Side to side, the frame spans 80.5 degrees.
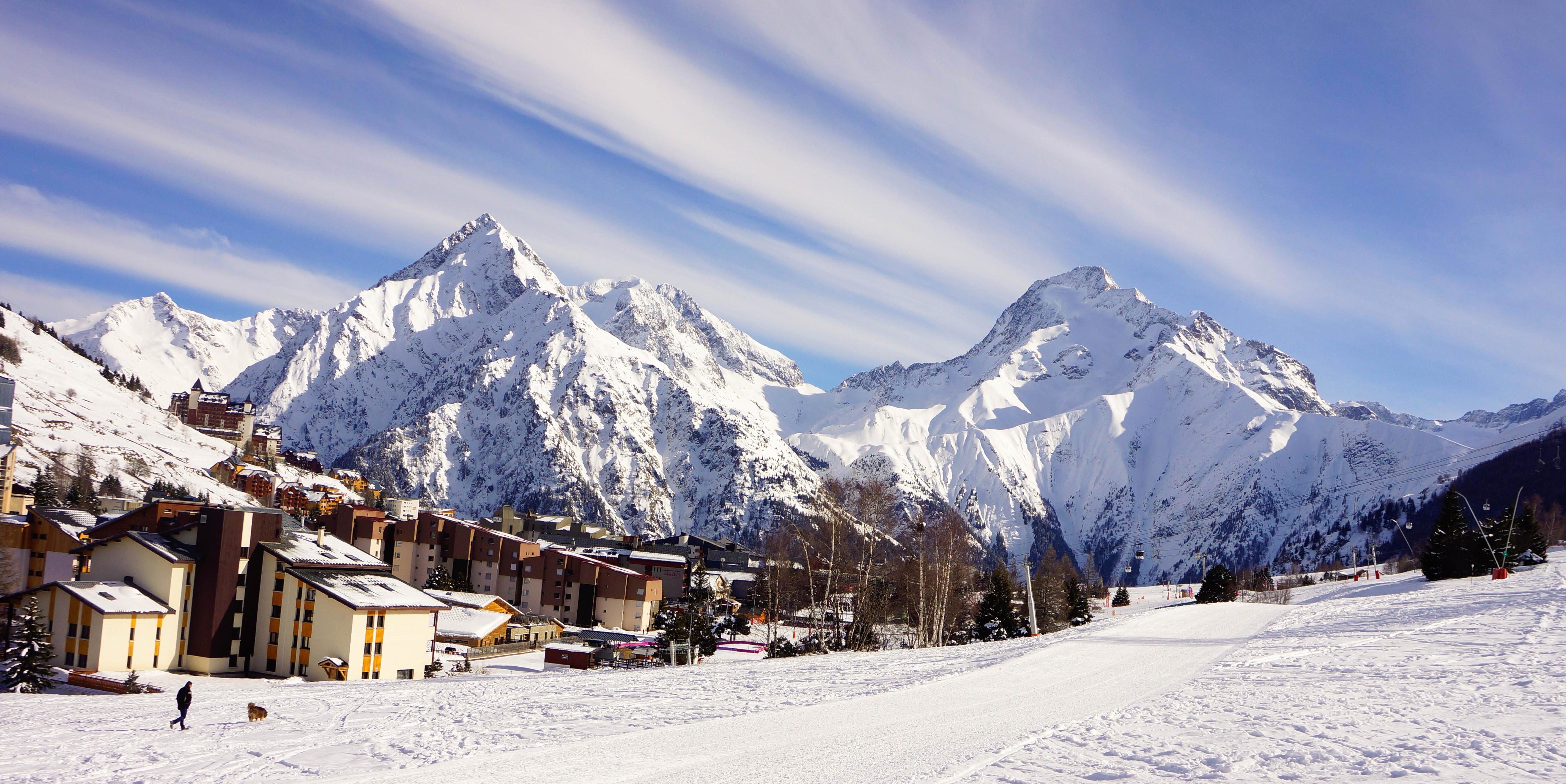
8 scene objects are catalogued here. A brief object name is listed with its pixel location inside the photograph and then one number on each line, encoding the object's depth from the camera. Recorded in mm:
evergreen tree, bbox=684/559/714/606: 67500
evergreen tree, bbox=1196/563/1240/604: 67250
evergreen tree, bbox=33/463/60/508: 91188
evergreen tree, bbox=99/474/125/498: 117500
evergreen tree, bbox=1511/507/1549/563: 57844
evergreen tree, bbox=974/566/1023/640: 57625
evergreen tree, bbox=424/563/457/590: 88250
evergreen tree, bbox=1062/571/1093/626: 70375
